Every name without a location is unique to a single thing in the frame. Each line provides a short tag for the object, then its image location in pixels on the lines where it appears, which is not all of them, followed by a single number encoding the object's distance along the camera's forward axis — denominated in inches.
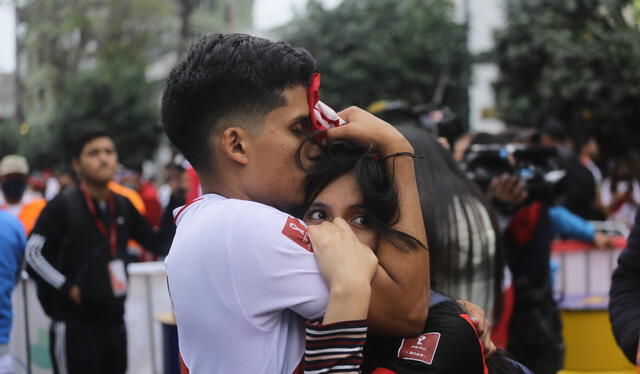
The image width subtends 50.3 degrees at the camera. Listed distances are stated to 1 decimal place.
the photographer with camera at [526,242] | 149.5
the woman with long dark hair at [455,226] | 112.2
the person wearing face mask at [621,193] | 391.2
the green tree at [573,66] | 540.1
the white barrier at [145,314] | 229.5
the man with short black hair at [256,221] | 56.7
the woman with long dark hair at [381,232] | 61.3
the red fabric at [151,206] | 385.4
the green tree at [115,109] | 1097.4
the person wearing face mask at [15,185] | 291.9
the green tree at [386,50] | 731.4
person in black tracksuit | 173.9
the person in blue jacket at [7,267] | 137.1
